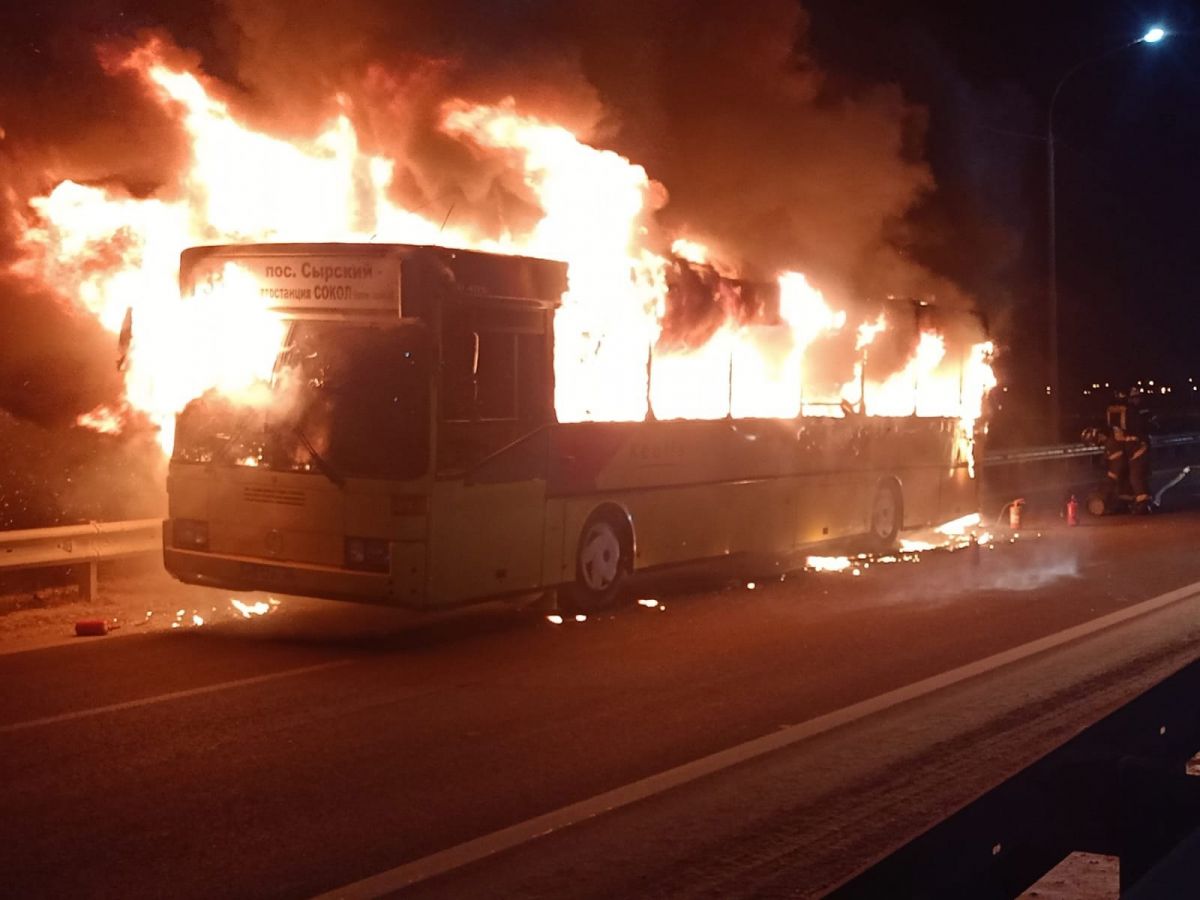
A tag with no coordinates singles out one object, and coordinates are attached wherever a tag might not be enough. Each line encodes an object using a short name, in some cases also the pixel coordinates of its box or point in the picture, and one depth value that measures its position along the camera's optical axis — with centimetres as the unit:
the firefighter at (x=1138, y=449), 2367
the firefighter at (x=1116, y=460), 2386
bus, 1124
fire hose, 2668
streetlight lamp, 2698
